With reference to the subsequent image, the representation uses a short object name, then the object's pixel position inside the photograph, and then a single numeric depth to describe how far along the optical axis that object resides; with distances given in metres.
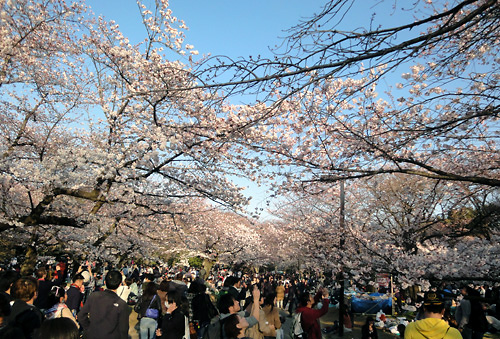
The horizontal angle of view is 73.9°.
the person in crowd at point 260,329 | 4.34
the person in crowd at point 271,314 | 5.23
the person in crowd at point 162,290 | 6.22
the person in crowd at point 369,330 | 8.13
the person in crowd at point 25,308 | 3.16
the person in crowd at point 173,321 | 4.35
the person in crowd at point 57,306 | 3.78
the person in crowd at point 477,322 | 7.13
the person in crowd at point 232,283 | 7.47
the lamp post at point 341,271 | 10.78
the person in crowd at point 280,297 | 12.76
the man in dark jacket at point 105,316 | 3.92
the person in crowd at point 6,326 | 2.51
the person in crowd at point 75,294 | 6.55
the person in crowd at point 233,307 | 4.13
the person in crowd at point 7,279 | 4.43
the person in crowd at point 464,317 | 7.45
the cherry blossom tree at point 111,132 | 7.33
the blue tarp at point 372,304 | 14.81
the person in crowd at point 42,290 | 6.30
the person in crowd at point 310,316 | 5.45
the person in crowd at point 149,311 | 5.30
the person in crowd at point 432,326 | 2.98
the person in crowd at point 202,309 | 6.13
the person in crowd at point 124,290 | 7.92
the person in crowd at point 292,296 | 16.31
